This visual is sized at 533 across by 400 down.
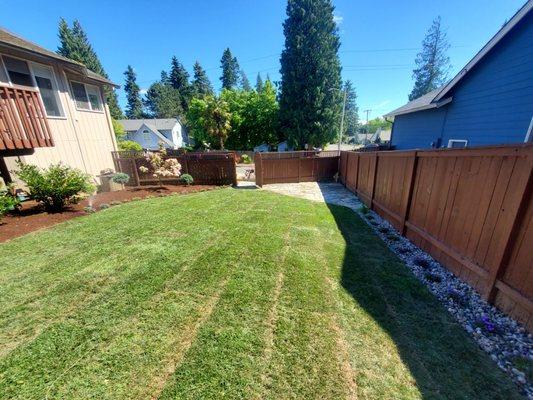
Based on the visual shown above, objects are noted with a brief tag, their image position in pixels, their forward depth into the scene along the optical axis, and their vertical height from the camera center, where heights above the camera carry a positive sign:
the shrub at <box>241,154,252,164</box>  25.08 -2.14
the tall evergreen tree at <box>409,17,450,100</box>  30.97 +9.70
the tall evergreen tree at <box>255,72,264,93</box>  60.24 +15.39
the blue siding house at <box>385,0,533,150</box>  5.67 +1.08
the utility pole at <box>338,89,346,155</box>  19.44 +2.00
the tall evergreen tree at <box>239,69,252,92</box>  62.56 +15.75
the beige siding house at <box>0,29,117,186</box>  5.67 +1.07
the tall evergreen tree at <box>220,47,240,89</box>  52.34 +16.13
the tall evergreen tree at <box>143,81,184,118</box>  52.34 +9.56
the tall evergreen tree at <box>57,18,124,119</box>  31.50 +13.78
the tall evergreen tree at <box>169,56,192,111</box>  55.25 +14.73
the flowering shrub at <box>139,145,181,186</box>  9.72 -1.04
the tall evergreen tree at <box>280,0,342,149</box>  19.78 +5.66
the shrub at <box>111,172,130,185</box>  9.18 -1.39
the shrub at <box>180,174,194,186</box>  10.29 -1.68
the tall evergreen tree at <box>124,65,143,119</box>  56.81 +11.62
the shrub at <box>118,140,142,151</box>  22.12 -0.24
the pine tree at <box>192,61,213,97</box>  55.38 +14.40
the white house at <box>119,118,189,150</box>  39.44 +1.98
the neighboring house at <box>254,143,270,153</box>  29.70 -1.11
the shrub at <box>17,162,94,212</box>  5.49 -0.97
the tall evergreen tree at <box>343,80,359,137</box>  68.42 +7.48
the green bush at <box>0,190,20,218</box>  4.69 -1.17
